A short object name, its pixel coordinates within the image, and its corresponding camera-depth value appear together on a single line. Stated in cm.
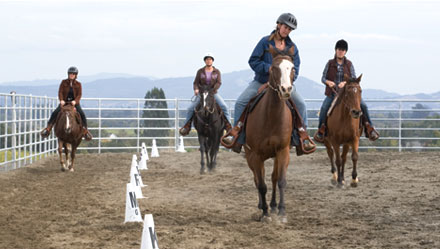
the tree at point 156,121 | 6881
